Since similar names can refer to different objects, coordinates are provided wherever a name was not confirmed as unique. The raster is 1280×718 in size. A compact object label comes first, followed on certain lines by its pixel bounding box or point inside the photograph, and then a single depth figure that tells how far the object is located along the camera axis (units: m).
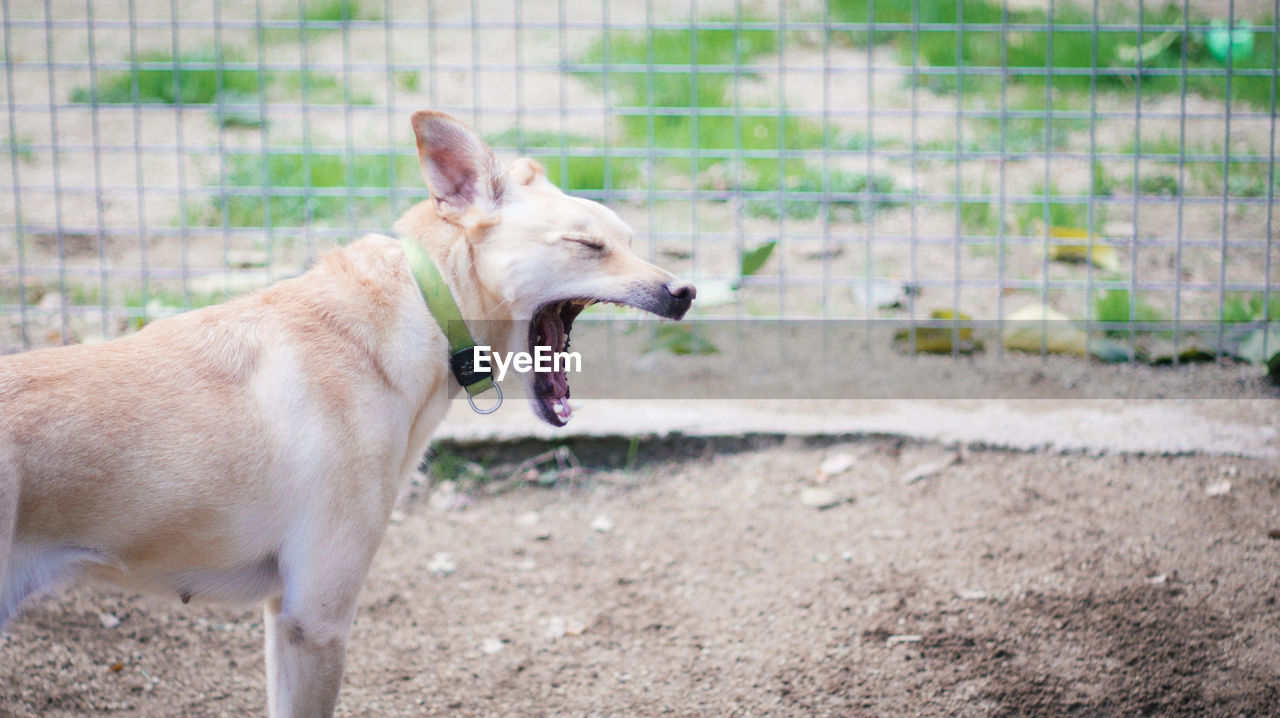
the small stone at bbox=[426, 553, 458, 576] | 3.61
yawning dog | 2.07
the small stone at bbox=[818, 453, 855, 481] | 4.03
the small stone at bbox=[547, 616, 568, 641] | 3.26
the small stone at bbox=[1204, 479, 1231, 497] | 3.73
